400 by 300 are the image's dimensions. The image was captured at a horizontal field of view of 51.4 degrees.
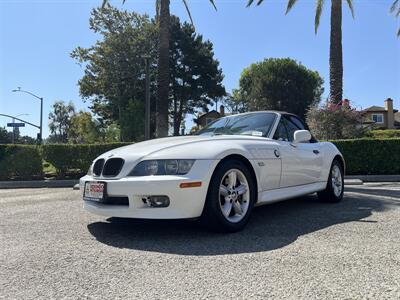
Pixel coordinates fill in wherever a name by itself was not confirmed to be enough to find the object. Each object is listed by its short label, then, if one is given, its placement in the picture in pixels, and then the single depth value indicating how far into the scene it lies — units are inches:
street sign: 1710.1
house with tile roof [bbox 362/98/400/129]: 2337.6
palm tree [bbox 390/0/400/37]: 855.7
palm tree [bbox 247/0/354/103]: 688.4
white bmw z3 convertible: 159.9
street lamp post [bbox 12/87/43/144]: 1719.5
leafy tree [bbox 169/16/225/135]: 1710.1
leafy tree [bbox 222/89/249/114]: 2245.3
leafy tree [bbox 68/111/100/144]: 1838.8
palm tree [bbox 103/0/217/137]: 663.1
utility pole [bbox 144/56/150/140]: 732.0
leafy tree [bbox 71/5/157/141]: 1520.7
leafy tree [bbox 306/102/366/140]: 677.9
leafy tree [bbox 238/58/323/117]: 1910.7
